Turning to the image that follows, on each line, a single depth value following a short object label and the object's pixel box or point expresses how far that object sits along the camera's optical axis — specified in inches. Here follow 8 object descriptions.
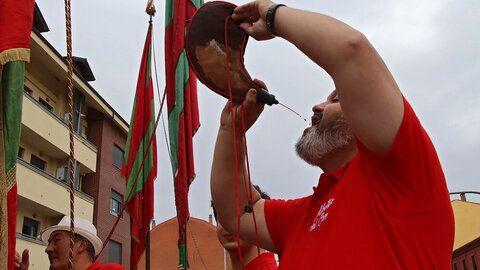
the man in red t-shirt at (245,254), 134.7
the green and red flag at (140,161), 215.0
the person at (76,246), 153.6
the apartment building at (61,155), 644.7
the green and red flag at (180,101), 179.0
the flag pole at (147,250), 226.8
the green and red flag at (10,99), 77.0
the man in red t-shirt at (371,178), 46.2
